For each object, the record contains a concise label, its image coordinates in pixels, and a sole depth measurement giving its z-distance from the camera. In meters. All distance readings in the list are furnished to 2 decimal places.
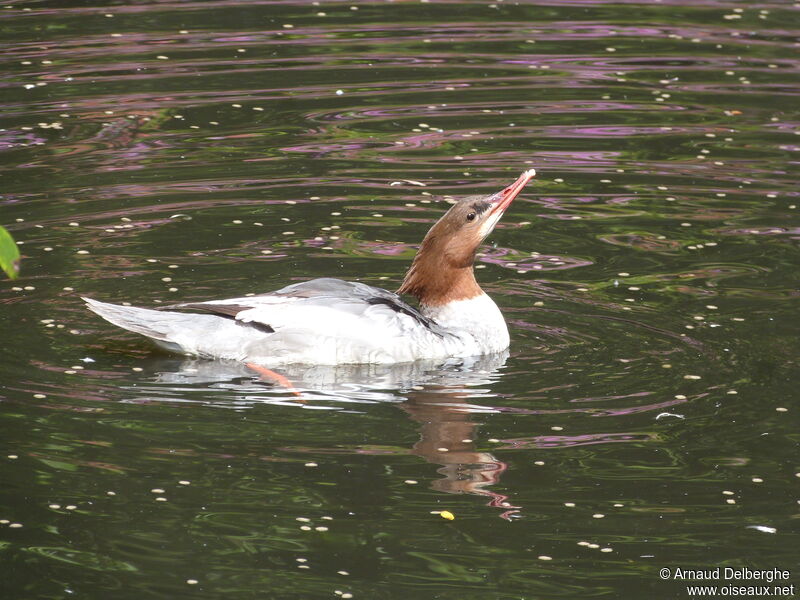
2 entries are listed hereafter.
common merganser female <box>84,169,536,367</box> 18.14
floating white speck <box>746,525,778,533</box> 14.63
